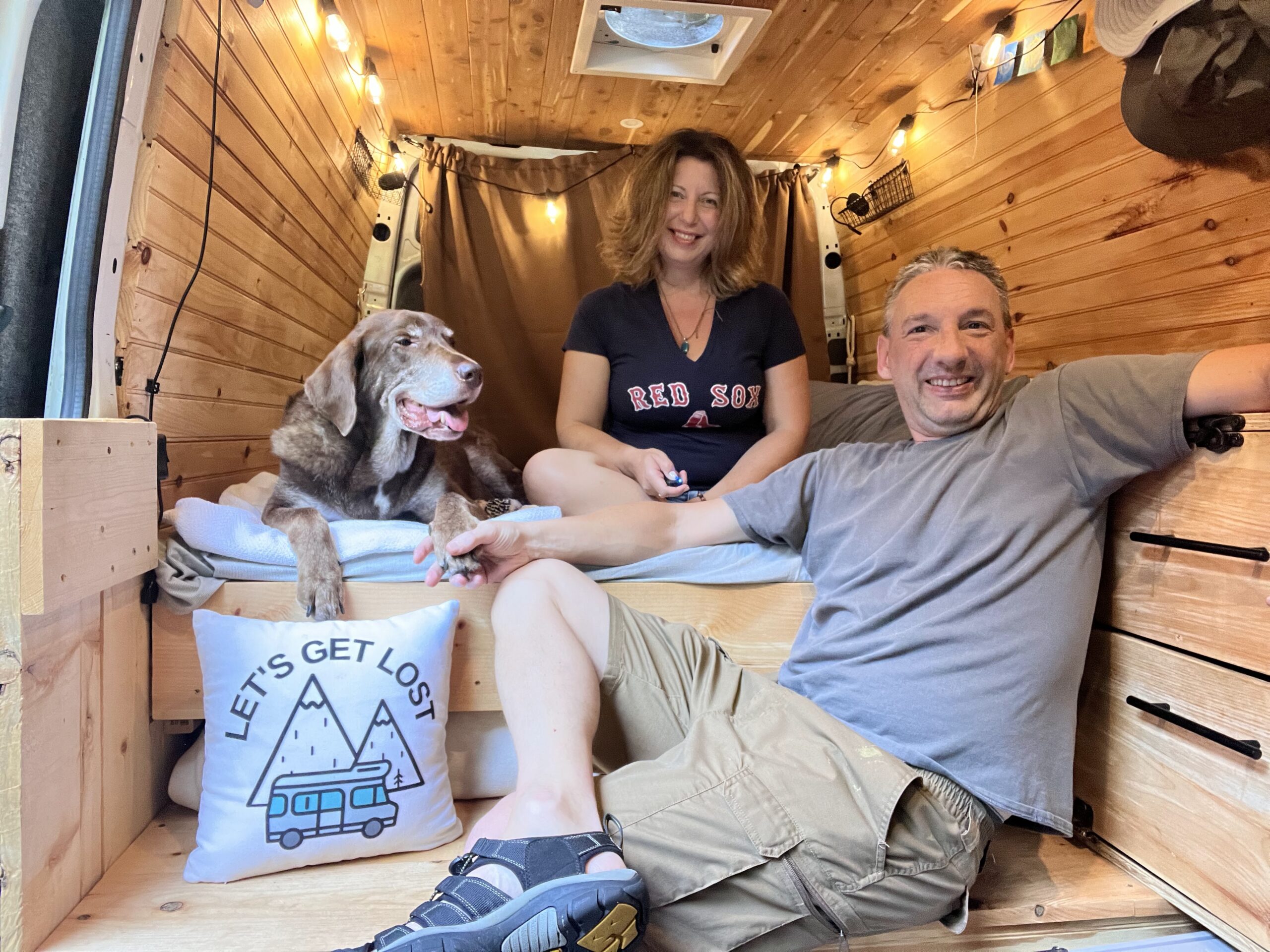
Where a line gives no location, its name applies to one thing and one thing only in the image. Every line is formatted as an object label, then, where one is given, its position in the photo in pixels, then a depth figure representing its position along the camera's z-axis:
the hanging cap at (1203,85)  1.44
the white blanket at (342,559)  1.43
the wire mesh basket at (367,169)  3.00
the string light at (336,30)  2.40
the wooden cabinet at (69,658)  1.04
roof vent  2.37
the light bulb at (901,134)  3.05
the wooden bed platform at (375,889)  1.12
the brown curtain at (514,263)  3.42
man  1.02
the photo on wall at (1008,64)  2.42
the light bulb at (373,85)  2.84
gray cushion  2.28
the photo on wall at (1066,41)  2.12
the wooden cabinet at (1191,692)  1.11
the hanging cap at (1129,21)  1.59
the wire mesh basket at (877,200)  3.13
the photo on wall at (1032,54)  2.29
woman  1.99
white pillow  1.23
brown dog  1.59
